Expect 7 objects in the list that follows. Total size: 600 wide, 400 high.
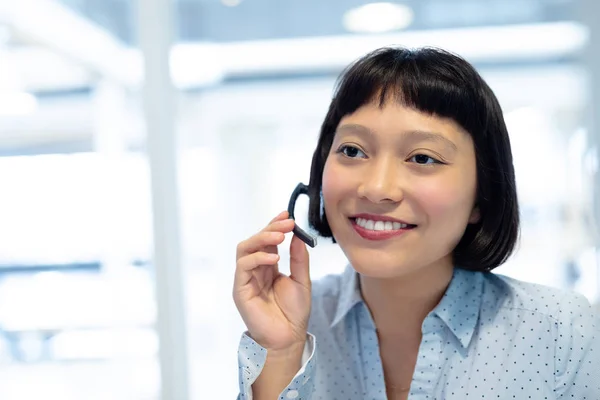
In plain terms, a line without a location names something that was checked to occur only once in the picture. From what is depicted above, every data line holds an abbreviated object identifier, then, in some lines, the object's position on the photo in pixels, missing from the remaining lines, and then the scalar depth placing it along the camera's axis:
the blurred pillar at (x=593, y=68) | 1.86
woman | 1.02
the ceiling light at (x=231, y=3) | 2.16
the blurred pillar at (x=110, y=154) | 2.32
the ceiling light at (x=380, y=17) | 2.07
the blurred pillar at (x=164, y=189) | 1.89
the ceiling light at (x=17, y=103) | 2.43
